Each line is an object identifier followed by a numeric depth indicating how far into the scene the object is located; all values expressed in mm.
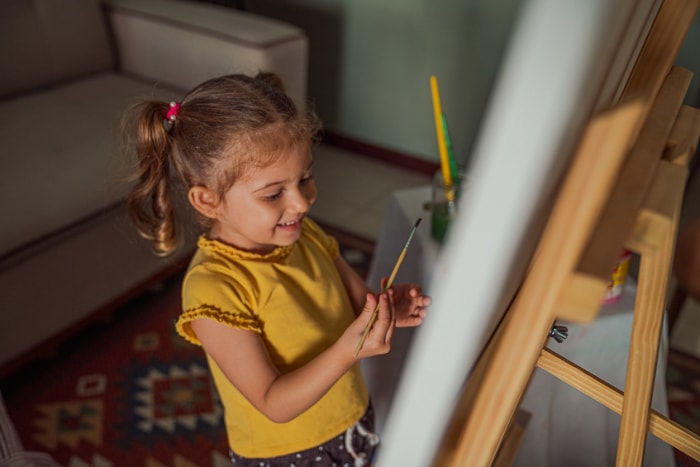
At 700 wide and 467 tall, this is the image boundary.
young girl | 710
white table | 1058
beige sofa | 1337
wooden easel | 297
